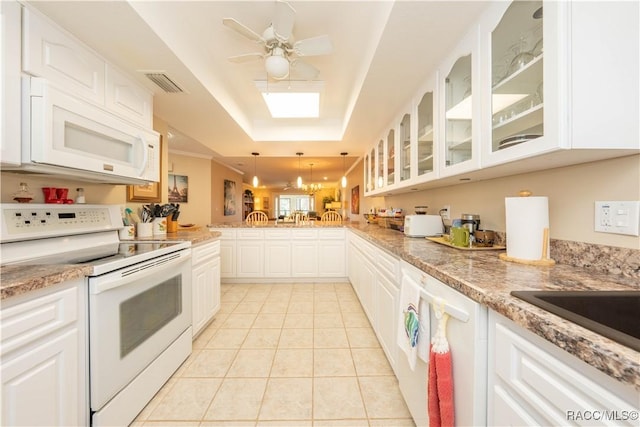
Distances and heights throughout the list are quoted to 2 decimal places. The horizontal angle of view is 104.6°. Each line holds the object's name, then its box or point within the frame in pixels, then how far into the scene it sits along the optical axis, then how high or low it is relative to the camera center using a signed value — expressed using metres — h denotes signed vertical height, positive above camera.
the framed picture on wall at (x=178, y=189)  5.17 +0.54
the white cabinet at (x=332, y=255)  3.76 -0.63
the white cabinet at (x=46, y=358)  0.84 -0.55
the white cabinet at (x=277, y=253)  3.73 -0.59
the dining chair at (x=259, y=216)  5.51 -0.05
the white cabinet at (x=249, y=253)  3.71 -0.59
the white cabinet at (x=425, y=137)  1.84 +0.60
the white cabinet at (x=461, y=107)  1.27 +0.62
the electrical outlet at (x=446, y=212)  2.20 +0.02
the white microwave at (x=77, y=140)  1.17 +0.42
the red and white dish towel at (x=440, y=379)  0.90 -0.61
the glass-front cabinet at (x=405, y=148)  2.28 +0.63
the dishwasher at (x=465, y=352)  0.80 -0.48
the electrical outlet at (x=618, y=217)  0.90 -0.01
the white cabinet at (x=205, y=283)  2.06 -0.63
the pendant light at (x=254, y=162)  4.40 +1.07
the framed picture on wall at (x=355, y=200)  6.02 +0.37
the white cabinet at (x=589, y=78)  0.82 +0.46
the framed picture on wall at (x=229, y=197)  6.63 +0.46
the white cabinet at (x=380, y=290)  1.59 -0.62
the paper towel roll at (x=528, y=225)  1.12 -0.05
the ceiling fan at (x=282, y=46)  1.47 +1.13
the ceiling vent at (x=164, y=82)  1.84 +1.04
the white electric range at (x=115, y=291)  1.15 -0.43
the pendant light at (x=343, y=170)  4.50 +1.24
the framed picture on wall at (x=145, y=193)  2.26 +0.20
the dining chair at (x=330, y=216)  5.80 -0.05
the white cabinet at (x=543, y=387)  0.47 -0.39
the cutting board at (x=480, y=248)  1.49 -0.21
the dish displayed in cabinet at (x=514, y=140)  0.97 +0.31
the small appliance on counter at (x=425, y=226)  2.15 -0.10
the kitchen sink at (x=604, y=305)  0.73 -0.27
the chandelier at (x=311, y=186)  7.82 +0.89
